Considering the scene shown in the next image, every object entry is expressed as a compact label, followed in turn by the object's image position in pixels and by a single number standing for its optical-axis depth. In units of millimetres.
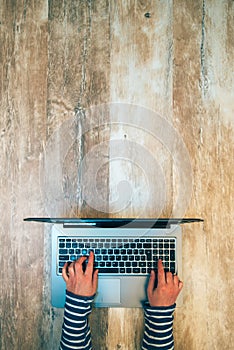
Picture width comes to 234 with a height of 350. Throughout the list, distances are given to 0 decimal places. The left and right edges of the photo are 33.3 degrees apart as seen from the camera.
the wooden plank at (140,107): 1295
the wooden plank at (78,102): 1296
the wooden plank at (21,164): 1271
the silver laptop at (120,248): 1210
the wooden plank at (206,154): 1269
